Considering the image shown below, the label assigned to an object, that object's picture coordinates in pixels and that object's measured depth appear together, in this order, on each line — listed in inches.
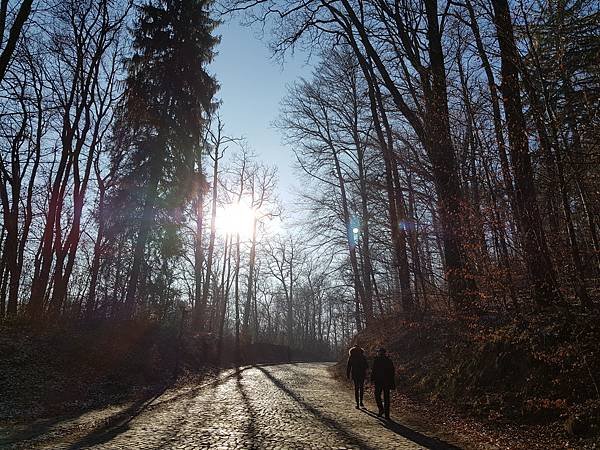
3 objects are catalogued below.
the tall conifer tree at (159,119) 746.2
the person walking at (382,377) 386.0
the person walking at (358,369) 440.2
